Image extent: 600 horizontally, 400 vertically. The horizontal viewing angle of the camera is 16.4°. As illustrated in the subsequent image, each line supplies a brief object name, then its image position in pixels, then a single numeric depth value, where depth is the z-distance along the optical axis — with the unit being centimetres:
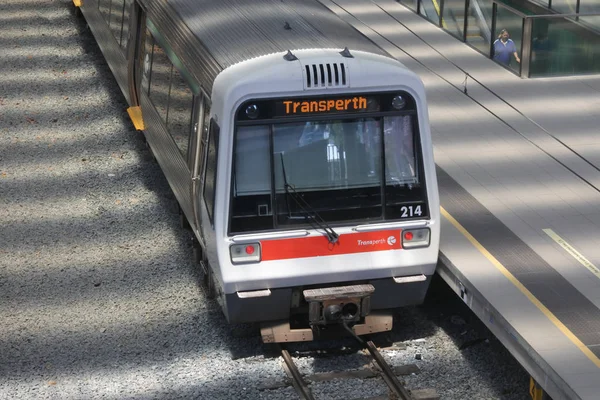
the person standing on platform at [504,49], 3346
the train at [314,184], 1796
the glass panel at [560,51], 3269
